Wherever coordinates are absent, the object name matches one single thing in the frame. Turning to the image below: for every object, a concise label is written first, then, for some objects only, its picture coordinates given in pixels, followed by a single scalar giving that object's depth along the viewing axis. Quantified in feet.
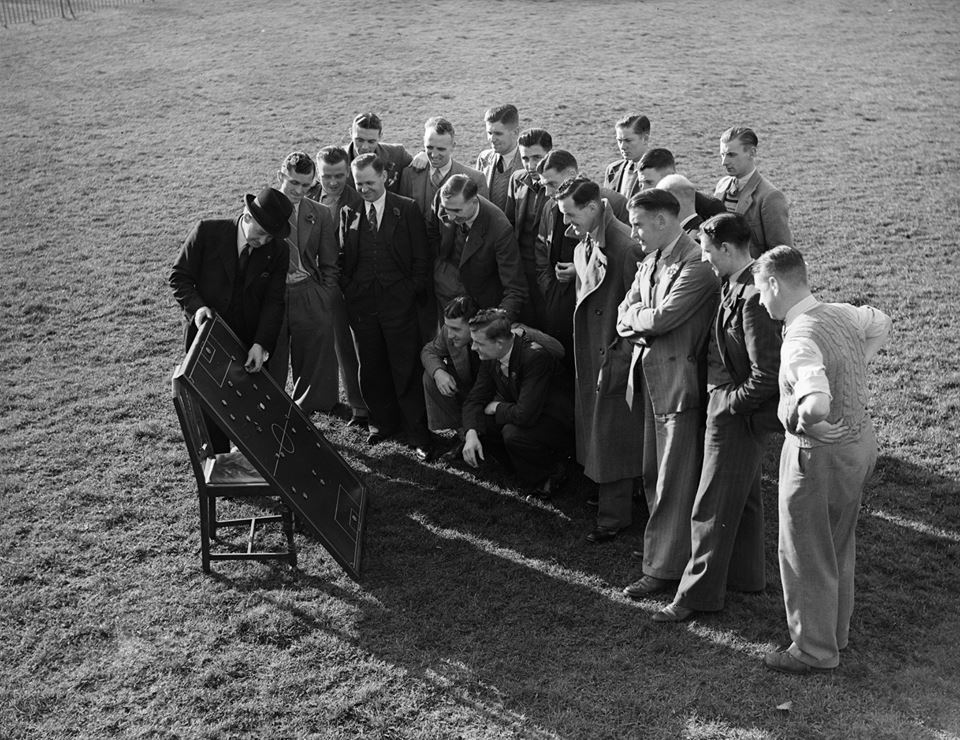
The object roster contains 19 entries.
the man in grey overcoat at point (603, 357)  20.54
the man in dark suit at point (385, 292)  24.64
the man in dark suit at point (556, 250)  22.54
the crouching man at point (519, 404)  22.11
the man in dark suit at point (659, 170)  22.65
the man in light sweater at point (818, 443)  14.94
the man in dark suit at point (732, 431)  16.58
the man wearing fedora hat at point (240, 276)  21.56
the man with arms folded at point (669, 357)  18.29
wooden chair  19.02
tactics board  18.99
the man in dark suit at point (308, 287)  24.73
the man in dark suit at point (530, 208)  24.75
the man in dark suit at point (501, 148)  26.89
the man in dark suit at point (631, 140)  26.99
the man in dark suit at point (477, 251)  23.48
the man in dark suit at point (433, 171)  26.27
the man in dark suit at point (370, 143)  27.40
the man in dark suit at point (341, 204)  25.88
